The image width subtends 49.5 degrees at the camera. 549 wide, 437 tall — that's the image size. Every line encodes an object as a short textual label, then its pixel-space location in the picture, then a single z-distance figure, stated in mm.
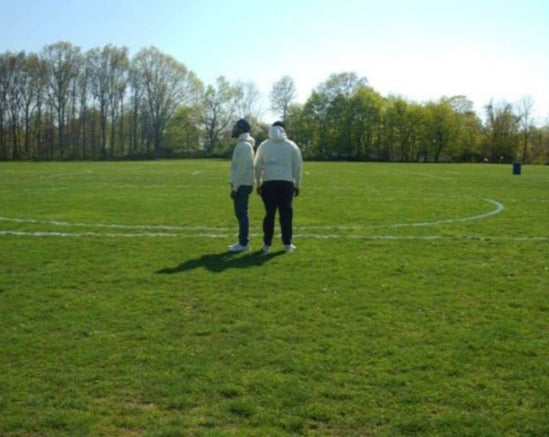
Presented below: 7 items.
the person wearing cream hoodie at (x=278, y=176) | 9852
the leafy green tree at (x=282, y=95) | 106625
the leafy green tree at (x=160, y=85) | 99062
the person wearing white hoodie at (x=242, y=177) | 10047
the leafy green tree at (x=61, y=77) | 91312
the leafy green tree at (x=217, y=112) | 105375
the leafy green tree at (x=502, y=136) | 96000
